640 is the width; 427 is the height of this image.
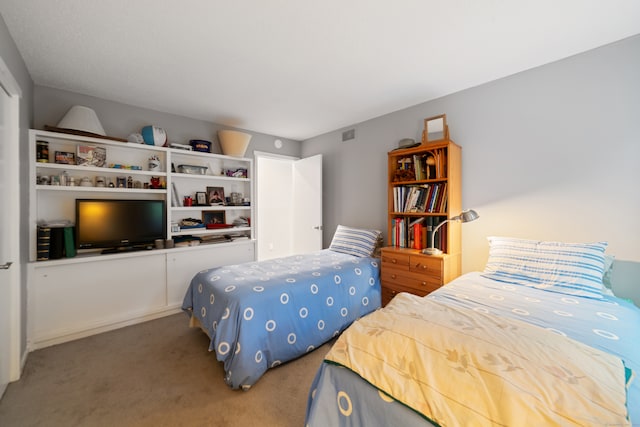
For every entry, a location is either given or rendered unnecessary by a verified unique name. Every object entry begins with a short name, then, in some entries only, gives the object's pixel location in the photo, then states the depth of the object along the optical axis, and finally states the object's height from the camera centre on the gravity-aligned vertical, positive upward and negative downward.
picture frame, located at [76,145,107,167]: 2.66 +0.64
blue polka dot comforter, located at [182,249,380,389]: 1.78 -0.76
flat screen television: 2.62 -0.10
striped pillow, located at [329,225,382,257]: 3.07 -0.37
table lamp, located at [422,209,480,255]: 2.26 -0.10
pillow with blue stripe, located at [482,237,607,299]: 1.70 -0.40
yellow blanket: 0.74 -0.55
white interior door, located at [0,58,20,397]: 1.72 -0.12
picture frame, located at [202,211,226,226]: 3.60 -0.04
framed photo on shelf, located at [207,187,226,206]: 3.59 +0.25
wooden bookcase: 2.45 -0.04
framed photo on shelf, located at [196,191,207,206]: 3.50 +0.22
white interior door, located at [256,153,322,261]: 3.97 +0.15
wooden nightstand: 2.36 -0.58
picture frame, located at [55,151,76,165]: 2.55 +0.58
